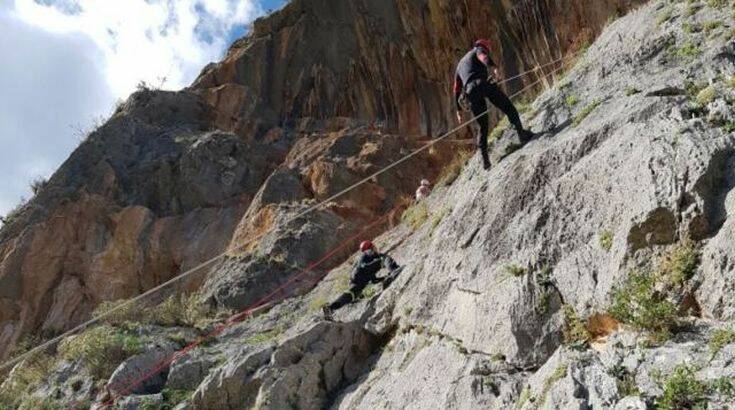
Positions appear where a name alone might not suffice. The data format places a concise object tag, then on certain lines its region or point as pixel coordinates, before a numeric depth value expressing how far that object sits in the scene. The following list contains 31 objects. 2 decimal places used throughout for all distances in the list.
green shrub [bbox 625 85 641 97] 10.05
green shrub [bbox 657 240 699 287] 6.70
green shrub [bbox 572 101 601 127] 10.44
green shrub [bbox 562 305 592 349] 7.05
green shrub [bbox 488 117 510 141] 12.80
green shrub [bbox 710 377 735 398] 5.31
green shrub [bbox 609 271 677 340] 6.40
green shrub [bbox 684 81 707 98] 9.25
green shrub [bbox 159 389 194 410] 11.62
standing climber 11.41
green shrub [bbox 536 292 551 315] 7.69
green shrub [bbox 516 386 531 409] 6.72
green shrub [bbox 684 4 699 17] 11.48
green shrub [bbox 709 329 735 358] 5.82
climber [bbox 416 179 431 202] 18.05
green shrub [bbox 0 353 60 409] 13.98
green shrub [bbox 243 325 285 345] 13.11
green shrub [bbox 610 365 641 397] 5.82
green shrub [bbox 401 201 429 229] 16.31
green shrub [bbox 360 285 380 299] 12.26
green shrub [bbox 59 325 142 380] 13.44
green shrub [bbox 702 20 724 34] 10.74
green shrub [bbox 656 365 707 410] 5.41
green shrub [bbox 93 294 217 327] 15.32
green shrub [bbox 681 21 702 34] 10.95
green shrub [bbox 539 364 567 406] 6.47
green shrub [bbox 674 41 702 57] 10.39
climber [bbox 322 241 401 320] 12.45
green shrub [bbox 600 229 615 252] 7.58
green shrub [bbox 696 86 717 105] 8.62
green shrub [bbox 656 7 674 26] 11.79
